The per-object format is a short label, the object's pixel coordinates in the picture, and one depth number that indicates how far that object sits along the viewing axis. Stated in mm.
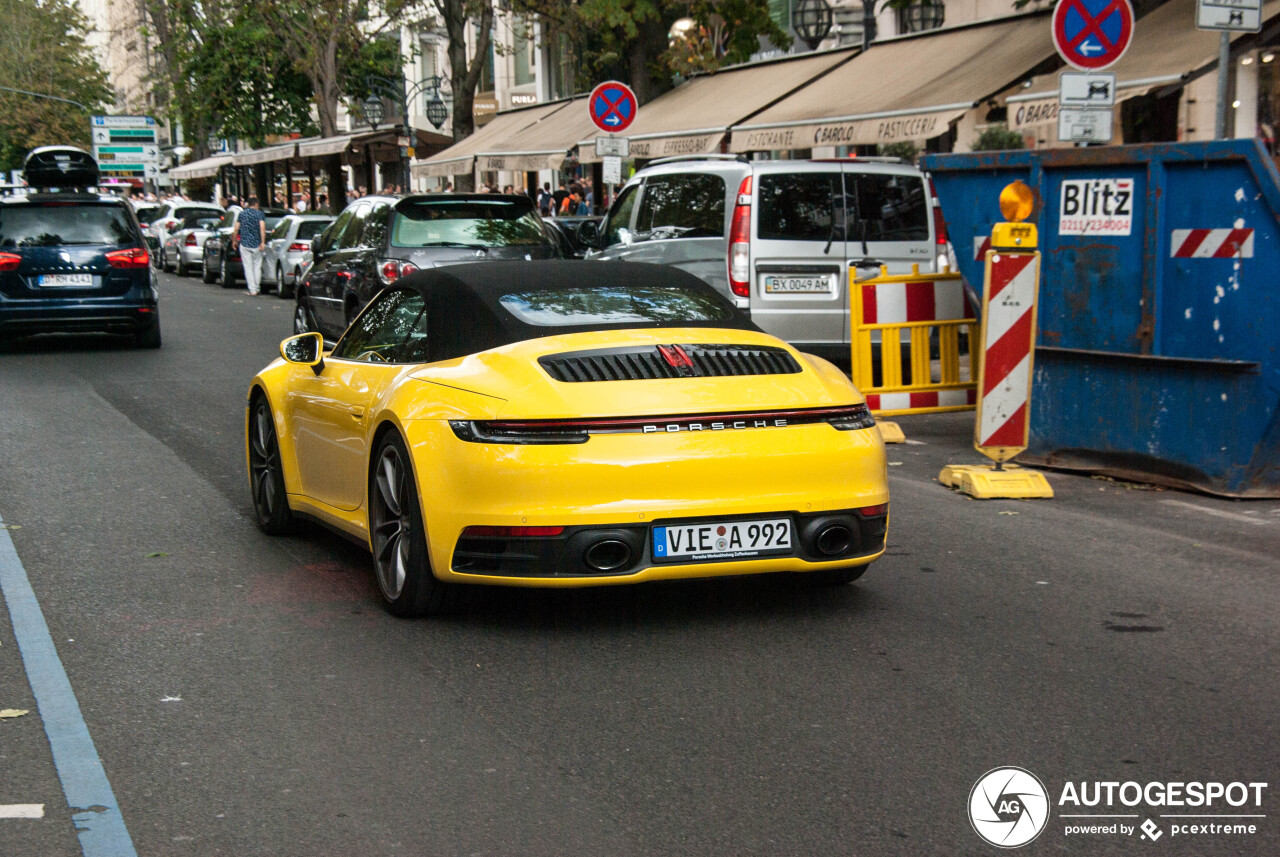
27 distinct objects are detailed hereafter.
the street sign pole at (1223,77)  10766
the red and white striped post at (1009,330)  8539
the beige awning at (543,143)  27906
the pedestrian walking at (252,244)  30266
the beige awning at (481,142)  31656
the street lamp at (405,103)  41594
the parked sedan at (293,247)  27953
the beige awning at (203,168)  60062
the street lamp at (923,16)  24875
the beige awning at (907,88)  17469
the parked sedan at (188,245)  38719
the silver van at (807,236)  13320
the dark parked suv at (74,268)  17531
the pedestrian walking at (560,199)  33594
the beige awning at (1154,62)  14180
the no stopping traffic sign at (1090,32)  10922
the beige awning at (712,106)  22750
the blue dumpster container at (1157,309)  8203
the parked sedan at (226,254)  32812
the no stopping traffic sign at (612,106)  19516
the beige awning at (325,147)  39656
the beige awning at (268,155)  46062
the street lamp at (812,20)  26328
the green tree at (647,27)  24719
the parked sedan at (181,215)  41906
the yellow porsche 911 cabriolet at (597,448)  5340
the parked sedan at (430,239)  14562
